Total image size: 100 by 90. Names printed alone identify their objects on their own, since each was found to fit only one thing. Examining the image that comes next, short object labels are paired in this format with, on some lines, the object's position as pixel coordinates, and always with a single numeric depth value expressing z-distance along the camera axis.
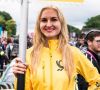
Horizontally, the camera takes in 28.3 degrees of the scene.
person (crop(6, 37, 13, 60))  9.65
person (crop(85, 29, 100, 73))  2.59
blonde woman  1.52
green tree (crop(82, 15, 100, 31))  46.38
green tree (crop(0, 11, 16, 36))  31.86
